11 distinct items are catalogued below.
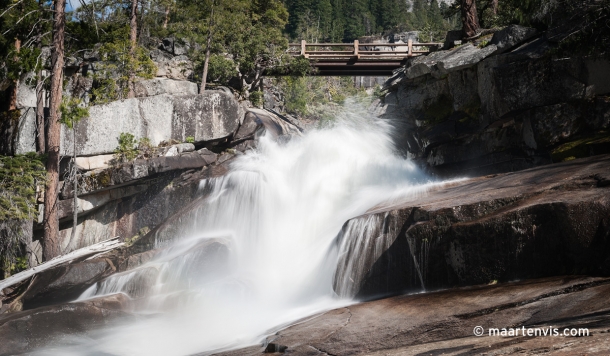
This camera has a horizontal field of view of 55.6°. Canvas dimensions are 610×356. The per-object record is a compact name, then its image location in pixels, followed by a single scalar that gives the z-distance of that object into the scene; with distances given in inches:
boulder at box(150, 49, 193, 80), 1090.7
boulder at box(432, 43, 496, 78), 715.4
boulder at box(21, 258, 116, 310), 625.0
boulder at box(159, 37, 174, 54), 1143.0
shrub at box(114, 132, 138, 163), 832.3
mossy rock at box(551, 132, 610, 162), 545.6
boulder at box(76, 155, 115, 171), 831.7
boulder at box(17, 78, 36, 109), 887.1
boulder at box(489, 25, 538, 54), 685.9
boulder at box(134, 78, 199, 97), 982.9
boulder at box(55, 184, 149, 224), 805.2
